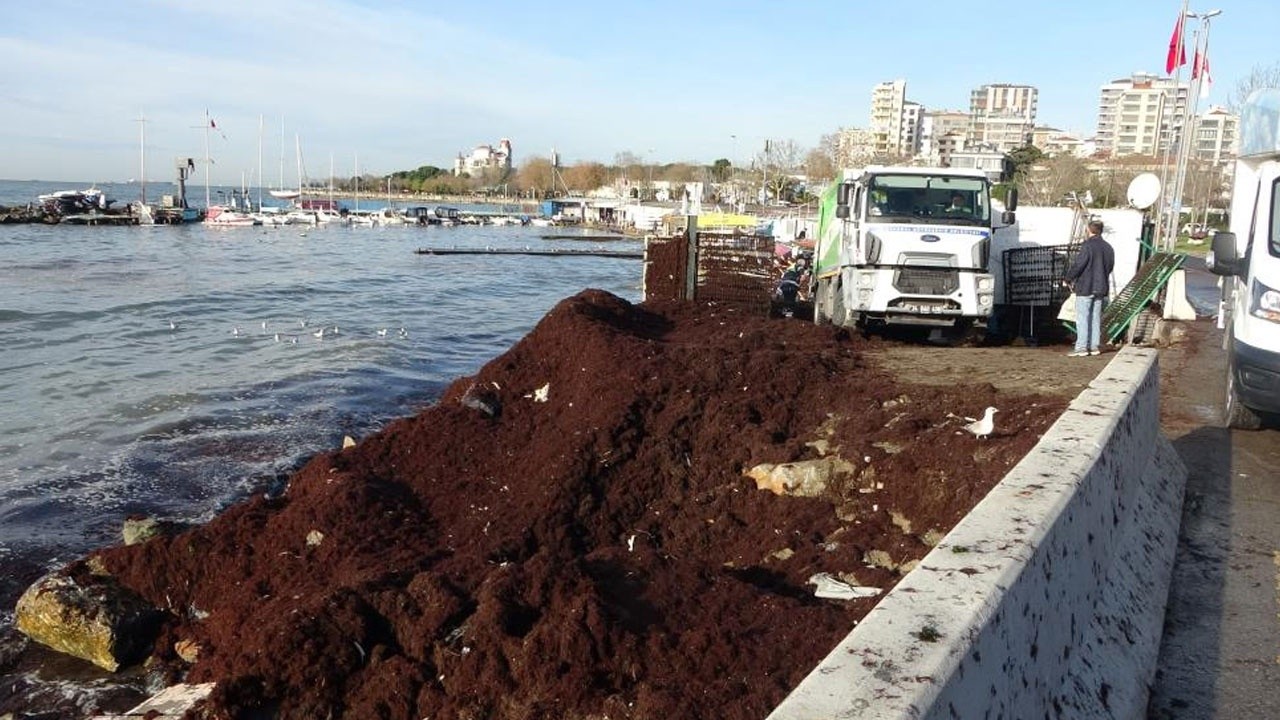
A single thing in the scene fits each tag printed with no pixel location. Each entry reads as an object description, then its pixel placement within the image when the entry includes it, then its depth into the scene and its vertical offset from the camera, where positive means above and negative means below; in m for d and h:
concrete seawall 2.49 -1.21
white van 8.32 -0.45
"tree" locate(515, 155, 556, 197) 193.62 +7.69
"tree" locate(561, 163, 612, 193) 189.25 +8.06
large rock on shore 6.83 -3.14
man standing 12.06 -0.65
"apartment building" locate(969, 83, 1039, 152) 189.25 +21.46
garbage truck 13.48 -0.24
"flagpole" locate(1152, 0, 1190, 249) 28.62 +5.87
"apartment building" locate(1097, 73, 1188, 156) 168.88 +22.87
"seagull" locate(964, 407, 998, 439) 6.78 -1.42
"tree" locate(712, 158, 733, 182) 156.12 +9.01
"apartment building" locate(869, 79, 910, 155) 180.50 +22.11
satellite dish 17.70 +0.88
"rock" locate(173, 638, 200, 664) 6.71 -3.24
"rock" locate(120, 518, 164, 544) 8.53 -3.03
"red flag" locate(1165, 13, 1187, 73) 28.80 +5.85
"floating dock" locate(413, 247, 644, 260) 61.38 -2.46
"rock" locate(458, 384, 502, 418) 10.04 -2.04
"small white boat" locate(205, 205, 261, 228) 87.50 -1.34
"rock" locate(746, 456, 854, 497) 7.19 -1.97
